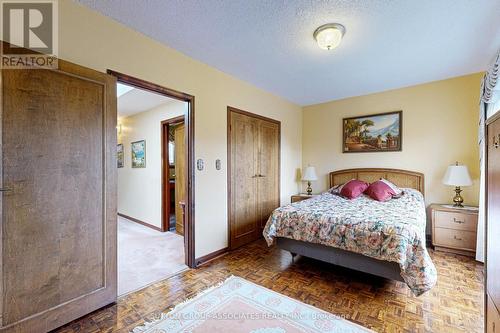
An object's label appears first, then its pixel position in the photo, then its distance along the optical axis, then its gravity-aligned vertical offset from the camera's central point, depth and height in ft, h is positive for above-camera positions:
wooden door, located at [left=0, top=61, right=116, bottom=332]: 4.98 -0.74
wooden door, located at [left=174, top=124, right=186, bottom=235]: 14.19 -0.55
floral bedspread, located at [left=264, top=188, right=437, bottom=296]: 6.28 -2.10
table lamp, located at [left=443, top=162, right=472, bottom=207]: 10.28 -0.64
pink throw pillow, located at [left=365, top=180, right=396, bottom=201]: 10.90 -1.31
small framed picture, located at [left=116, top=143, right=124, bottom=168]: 18.35 +0.79
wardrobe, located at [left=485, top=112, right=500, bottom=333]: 3.61 -1.07
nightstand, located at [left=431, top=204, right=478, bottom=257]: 9.89 -2.91
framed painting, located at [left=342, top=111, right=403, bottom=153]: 12.99 +1.89
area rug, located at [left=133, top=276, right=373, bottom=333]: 5.67 -4.06
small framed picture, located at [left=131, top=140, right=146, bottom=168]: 15.94 +0.85
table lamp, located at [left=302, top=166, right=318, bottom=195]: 15.05 -0.62
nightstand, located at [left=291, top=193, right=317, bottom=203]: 14.88 -2.11
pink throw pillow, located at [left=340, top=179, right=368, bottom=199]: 11.71 -1.28
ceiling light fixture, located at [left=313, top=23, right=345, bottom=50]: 7.09 +4.12
